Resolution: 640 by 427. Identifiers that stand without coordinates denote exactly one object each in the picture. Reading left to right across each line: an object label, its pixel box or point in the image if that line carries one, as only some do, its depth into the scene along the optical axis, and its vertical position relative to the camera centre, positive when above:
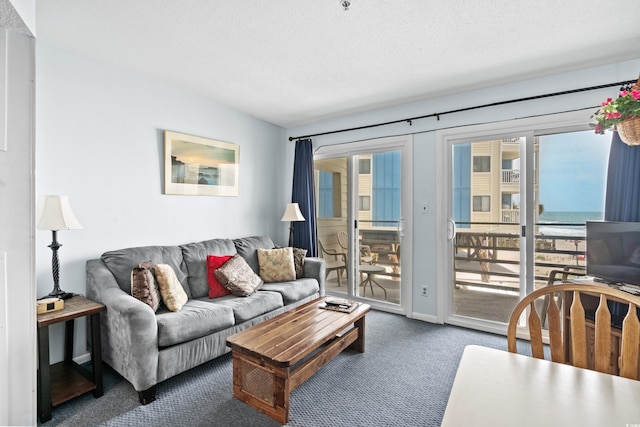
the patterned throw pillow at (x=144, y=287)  2.35 -0.58
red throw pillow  2.97 -0.64
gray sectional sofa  2.00 -0.81
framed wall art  3.20 +0.53
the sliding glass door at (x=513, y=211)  2.96 +0.01
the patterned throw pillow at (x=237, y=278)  2.96 -0.65
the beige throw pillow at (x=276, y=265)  3.57 -0.62
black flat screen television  2.21 -0.29
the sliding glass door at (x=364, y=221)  3.85 -0.11
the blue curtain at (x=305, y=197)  4.34 +0.22
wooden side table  1.81 -1.04
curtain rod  2.66 +1.09
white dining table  0.76 -0.51
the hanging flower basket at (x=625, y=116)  1.90 +0.62
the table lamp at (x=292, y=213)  4.10 -0.02
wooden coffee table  1.83 -0.86
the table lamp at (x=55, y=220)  2.11 -0.06
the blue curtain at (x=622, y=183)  2.45 +0.23
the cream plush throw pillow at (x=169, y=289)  2.46 -0.63
